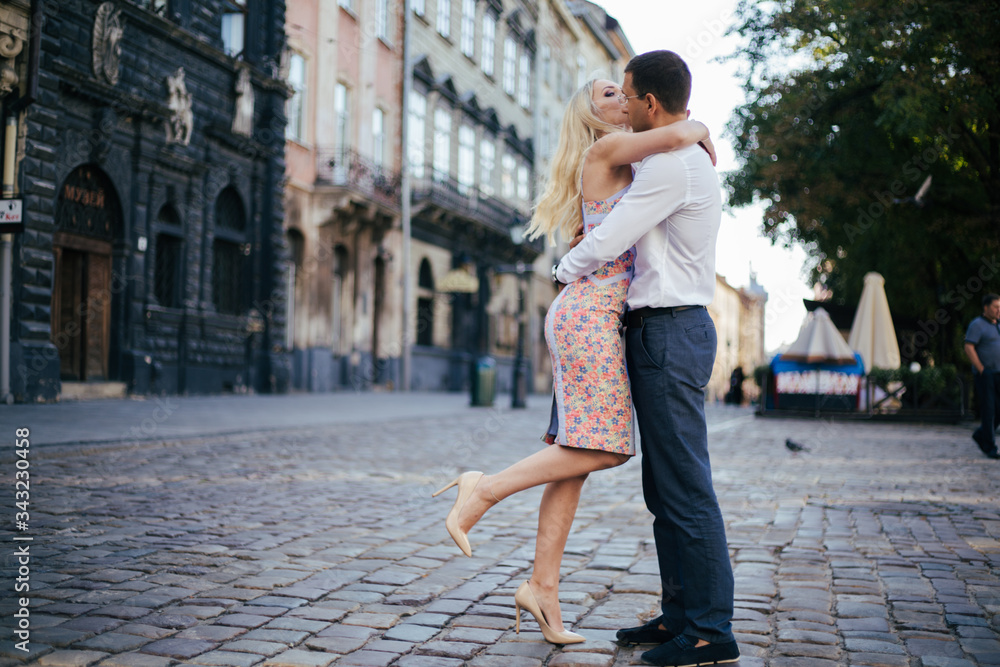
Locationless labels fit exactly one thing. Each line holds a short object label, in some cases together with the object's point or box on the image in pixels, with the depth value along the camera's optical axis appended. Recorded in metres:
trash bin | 20.00
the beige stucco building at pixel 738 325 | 96.81
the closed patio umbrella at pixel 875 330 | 19.06
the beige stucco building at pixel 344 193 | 22.69
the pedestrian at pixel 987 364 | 10.17
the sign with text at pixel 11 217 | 10.58
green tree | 13.36
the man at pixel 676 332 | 2.93
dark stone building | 14.15
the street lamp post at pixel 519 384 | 20.86
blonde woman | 3.05
